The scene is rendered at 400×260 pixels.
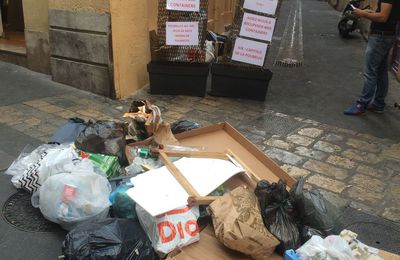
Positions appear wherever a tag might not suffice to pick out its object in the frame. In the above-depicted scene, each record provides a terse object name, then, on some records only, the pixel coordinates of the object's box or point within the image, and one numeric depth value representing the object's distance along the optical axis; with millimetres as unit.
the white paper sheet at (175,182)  2543
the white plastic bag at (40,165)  2959
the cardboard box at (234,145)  3094
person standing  4695
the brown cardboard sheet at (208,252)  2387
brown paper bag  2332
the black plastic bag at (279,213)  2449
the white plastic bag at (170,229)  2410
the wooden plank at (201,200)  2605
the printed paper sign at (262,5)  5297
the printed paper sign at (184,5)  5457
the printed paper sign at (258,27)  5371
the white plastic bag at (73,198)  2641
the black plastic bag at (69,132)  3566
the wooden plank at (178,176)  2690
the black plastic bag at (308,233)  2494
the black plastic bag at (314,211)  2547
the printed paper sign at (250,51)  5461
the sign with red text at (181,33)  5527
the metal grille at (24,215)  2830
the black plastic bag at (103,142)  3281
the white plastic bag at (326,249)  2215
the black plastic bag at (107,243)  2297
